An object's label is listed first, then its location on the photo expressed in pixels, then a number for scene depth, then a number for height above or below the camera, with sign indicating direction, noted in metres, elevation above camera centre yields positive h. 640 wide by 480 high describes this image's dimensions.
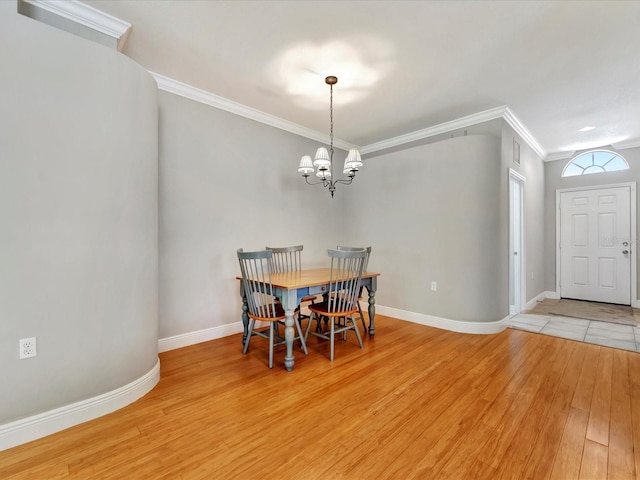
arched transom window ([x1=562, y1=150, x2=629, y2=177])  5.04 +1.40
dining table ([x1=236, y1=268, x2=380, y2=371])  2.56 -0.47
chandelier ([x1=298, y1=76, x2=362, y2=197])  2.96 +0.81
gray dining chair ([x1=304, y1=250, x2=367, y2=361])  2.79 -0.52
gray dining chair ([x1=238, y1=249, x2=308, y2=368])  2.64 -0.59
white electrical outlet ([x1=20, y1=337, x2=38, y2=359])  1.68 -0.63
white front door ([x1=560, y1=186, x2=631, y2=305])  4.94 -0.09
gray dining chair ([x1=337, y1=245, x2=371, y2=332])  3.11 -0.29
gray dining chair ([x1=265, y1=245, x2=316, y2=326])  3.63 -0.25
